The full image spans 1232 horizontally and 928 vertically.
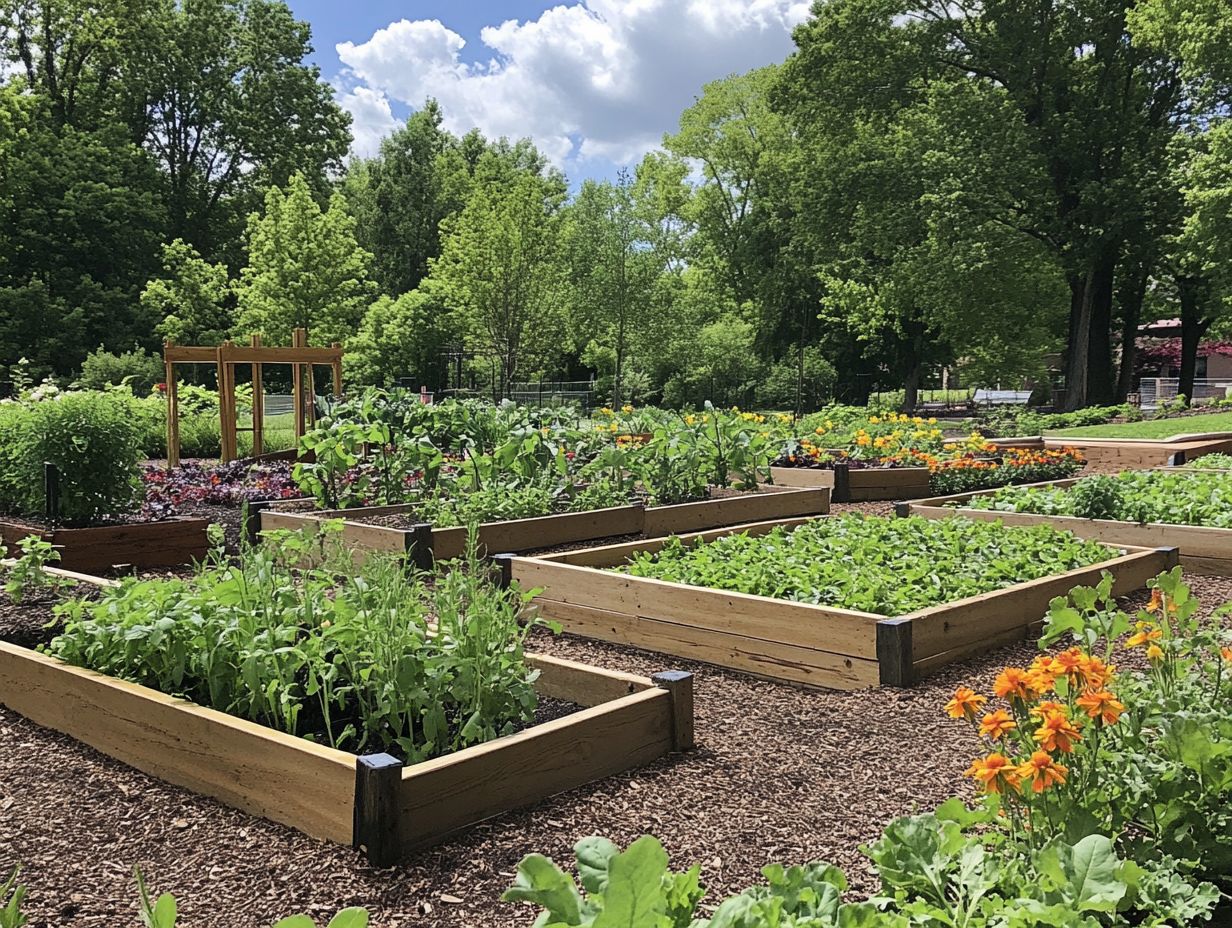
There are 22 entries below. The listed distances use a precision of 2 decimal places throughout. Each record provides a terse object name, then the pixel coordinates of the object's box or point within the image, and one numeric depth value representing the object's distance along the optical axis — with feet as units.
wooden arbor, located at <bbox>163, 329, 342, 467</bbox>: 44.91
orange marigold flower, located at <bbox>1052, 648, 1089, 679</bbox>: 8.05
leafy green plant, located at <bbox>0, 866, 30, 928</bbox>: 3.88
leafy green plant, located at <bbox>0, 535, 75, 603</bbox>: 15.44
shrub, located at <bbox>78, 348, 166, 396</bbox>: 76.89
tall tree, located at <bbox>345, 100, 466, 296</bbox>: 156.25
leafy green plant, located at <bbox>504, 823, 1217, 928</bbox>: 5.04
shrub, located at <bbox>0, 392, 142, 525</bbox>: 25.63
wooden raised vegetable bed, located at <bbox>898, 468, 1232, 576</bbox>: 23.22
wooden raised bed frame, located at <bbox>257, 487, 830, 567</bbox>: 23.11
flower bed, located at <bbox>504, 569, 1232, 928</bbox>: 6.29
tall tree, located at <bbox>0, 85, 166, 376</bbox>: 105.40
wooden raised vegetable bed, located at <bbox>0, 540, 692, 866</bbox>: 10.05
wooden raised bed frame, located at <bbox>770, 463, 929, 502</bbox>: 35.14
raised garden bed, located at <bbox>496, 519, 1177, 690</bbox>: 15.23
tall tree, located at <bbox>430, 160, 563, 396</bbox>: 93.20
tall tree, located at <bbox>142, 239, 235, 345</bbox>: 102.47
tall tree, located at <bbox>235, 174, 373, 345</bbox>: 94.68
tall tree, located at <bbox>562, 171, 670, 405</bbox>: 94.68
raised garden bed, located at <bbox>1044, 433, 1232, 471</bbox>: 45.65
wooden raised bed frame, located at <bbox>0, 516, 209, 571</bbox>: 24.14
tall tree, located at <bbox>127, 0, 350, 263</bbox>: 128.57
